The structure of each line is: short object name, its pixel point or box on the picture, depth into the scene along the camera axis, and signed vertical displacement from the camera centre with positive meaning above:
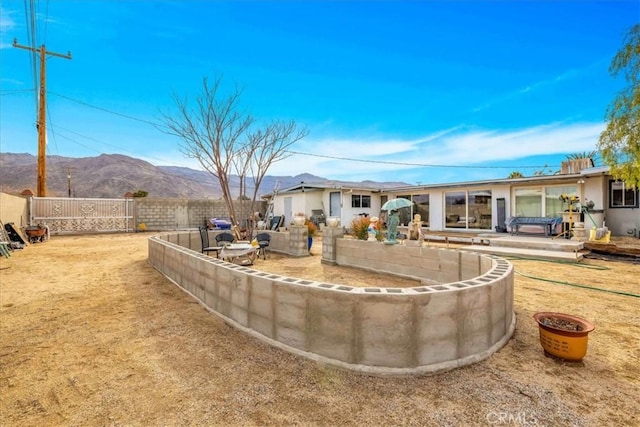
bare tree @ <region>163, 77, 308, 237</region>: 9.63 +2.74
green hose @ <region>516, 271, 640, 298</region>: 4.83 -1.47
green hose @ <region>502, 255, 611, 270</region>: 6.94 -1.44
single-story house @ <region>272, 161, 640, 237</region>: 10.28 +0.46
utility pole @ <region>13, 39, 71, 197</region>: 15.44 +5.03
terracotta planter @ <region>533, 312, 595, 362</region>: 2.67 -1.24
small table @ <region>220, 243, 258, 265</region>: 7.18 -0.96
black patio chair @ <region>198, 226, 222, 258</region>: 8.55 -0.73
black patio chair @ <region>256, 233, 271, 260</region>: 8.77 -0.84
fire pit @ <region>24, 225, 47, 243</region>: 12.45 -0.71
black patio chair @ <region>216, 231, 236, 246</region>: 8.33 -0.71
